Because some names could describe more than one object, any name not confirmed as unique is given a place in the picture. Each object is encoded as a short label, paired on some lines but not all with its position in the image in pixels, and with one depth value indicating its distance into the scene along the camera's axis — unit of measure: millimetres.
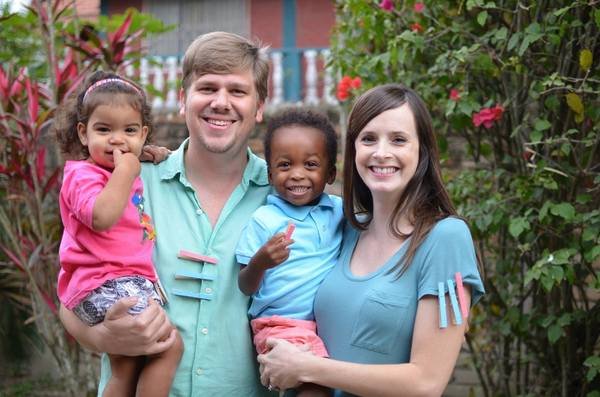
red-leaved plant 5293
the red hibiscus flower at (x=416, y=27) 4417
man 2764
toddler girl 2605
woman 2357
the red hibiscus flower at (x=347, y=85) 4930
